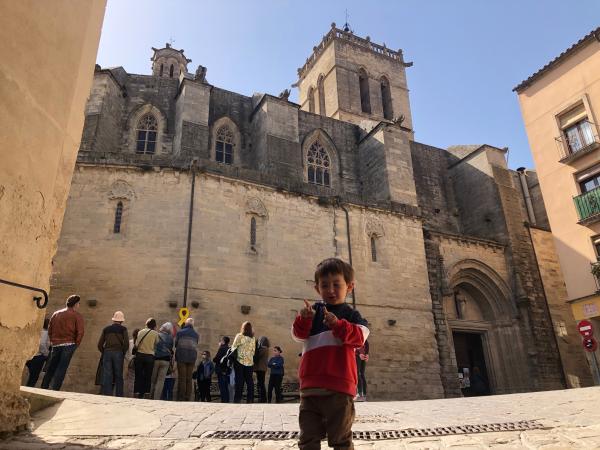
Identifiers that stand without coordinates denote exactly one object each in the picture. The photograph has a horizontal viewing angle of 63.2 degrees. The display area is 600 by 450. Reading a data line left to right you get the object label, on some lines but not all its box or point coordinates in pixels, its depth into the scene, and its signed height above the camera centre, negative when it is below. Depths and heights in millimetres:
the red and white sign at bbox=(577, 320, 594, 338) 14312 +2225
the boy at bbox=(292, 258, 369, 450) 2533 +281
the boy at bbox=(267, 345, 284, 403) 9625 +798
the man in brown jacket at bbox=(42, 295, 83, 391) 7422 +1191
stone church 12438 +5145
